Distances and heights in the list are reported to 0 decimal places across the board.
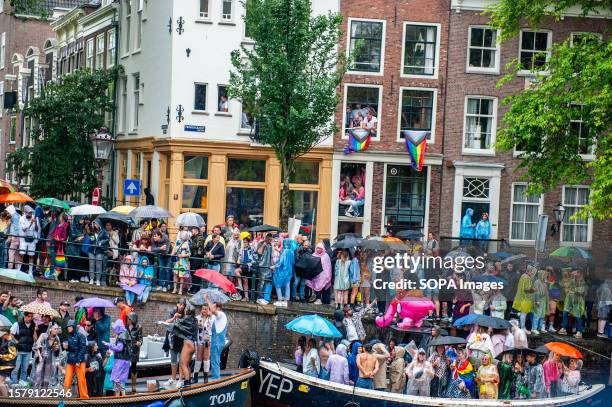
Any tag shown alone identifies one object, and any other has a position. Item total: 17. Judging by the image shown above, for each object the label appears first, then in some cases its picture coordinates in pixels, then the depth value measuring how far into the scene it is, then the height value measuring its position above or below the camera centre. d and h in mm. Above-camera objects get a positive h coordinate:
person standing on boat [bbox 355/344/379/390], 27391 -4748
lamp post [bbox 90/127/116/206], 39594 +74
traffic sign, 39469 -1248
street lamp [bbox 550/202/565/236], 42156 -1710
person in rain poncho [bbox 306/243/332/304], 31828 -3109
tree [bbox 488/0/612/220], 32469 +1556
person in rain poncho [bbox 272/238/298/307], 31328 -3028
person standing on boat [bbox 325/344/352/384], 27516 -4793
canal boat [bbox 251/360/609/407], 26719 -5245
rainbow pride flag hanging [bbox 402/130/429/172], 41625 +549
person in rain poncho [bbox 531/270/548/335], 31516 -3500
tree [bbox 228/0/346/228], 37031 +2433
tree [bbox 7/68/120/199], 48062 +496
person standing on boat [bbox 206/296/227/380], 26831 -4133
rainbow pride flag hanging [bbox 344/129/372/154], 41656 +682
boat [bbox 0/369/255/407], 23906 -5019
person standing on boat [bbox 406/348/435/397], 27281 -4812
